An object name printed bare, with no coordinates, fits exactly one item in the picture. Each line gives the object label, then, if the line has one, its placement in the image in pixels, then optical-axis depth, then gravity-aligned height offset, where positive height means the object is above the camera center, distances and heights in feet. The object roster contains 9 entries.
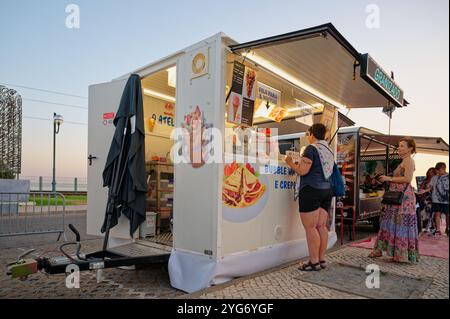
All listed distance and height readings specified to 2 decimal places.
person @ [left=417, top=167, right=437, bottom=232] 26.76 -2.28
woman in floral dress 14.73 -2.05
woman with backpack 13.23 -0.91
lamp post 54.62 +7.38
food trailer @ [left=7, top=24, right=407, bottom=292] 12.26 +0.79
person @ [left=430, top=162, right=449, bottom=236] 23.62 -2.20
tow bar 9.93 -3.08
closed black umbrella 14.51 +0.25
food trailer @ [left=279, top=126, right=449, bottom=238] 23.36 +0.58
